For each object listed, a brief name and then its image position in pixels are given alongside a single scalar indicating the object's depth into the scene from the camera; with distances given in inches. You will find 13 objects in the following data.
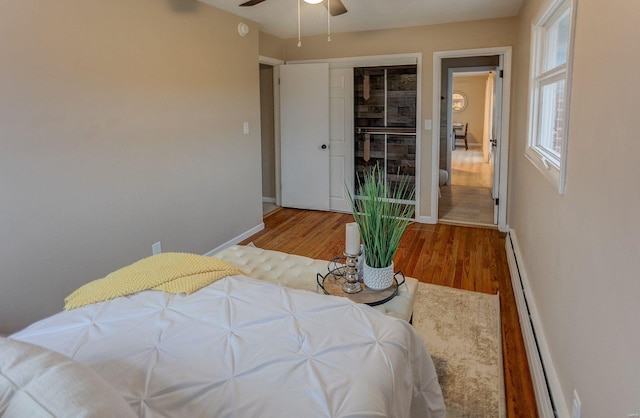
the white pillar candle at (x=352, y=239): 83.4
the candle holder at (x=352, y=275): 84.9
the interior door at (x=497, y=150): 194.1
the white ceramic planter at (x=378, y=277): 84.5
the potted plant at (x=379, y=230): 80.4
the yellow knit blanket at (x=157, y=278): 70.2
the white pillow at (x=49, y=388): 31.7
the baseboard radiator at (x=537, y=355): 73.5
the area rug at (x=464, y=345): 81.9
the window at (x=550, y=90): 76.5
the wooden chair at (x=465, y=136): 525.5
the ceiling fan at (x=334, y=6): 122.3
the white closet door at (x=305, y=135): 217.6
